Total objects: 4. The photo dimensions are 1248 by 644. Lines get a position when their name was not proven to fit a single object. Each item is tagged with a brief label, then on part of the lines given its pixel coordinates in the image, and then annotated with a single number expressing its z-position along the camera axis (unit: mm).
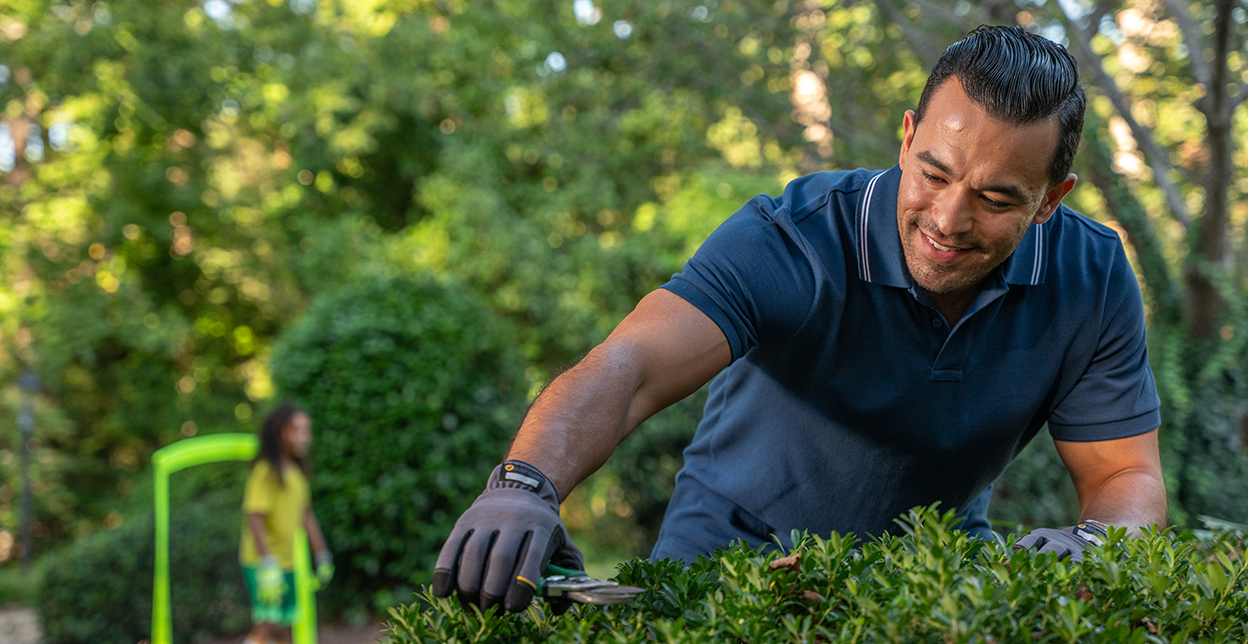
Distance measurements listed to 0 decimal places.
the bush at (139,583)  7672
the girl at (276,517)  6406
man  1916
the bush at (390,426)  7234
